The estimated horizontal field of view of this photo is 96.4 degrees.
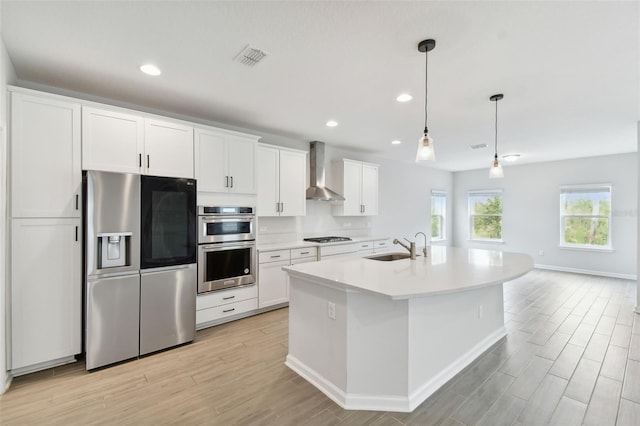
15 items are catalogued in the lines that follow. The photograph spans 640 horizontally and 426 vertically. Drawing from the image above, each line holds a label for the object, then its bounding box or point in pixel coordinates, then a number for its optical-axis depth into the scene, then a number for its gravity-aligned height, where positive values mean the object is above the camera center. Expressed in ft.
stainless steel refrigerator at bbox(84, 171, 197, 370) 8.39 -1.71
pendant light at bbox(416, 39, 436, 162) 8.10 +1.82
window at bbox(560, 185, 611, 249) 20.30 -0.14
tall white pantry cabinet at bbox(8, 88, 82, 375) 7.79 -0.55
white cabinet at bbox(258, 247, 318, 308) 12.81 -2.85
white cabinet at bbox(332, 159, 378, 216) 17.74 +1.64
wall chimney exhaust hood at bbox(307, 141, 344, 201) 16.39 +2.47
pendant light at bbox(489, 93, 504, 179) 11.64 +1.78
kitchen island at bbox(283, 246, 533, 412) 6.58 -2.89
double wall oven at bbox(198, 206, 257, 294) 11.02 -1.43
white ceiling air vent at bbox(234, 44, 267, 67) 7.30 +4.14
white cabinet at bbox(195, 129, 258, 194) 11.16 +2.09
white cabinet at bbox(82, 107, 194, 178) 8.89 +2.27
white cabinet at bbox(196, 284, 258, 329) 11.10 -3.76
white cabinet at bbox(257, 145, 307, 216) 13.71 +1.56
